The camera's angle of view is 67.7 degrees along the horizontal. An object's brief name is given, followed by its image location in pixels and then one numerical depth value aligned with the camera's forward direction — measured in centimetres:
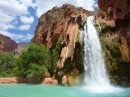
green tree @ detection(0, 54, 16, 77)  1928
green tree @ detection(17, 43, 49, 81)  1392
